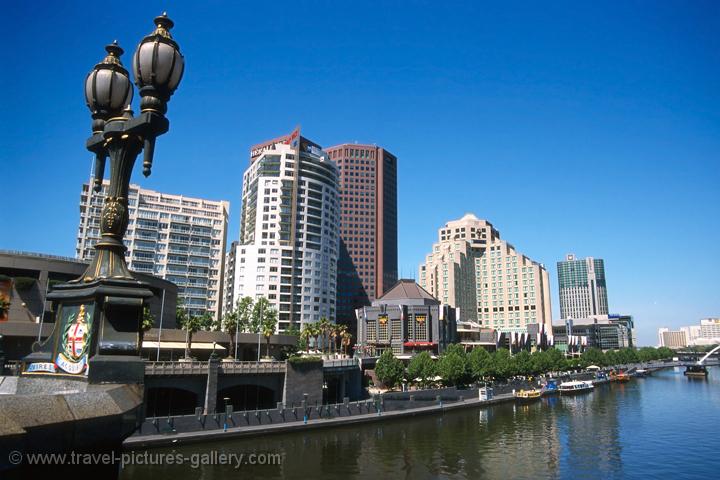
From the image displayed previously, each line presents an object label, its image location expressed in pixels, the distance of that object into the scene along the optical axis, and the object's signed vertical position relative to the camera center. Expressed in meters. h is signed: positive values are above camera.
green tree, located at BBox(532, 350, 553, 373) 136.70 -7.15
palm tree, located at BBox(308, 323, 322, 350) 107.81 +1.03
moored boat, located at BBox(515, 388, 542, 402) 106.31 -12.52
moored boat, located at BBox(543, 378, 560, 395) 120.97 -12.52
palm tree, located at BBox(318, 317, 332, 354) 117.12 +2.11
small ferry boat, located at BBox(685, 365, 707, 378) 189.50 -13.15
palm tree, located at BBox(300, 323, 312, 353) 106.82 -0.10
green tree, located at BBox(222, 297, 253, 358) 89.75 +2.90
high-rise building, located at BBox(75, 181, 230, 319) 151.88 +29.23
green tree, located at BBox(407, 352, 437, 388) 99.32 -6.99
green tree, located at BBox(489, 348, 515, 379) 113.54 -6.68
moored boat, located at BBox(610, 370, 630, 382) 167.25 -13.43
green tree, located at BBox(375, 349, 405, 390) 93.62 -6.47
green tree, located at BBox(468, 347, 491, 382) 106.56 -5.88
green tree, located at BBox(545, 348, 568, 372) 149.65 -7.30
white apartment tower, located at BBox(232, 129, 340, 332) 149.12 +30.85
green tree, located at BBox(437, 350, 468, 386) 97.94 -6.50
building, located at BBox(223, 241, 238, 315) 153.12 +16.55
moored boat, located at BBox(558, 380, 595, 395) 123.50 -12.71
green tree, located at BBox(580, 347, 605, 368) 188.10 -8.18
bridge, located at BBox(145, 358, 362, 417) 63.12 -6.93
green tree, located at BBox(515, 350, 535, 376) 128.75 -7.08
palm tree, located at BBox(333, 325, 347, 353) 123.04 +1.44
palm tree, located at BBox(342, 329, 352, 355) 124.38 -0.80
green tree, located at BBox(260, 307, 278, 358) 92.50 +1.72
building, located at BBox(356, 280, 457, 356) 130.62 +2.49
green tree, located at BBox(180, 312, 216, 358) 82.69 +0.59
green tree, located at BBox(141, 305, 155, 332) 66.83 +1.82
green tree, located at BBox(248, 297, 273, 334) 115.97 +4.05
